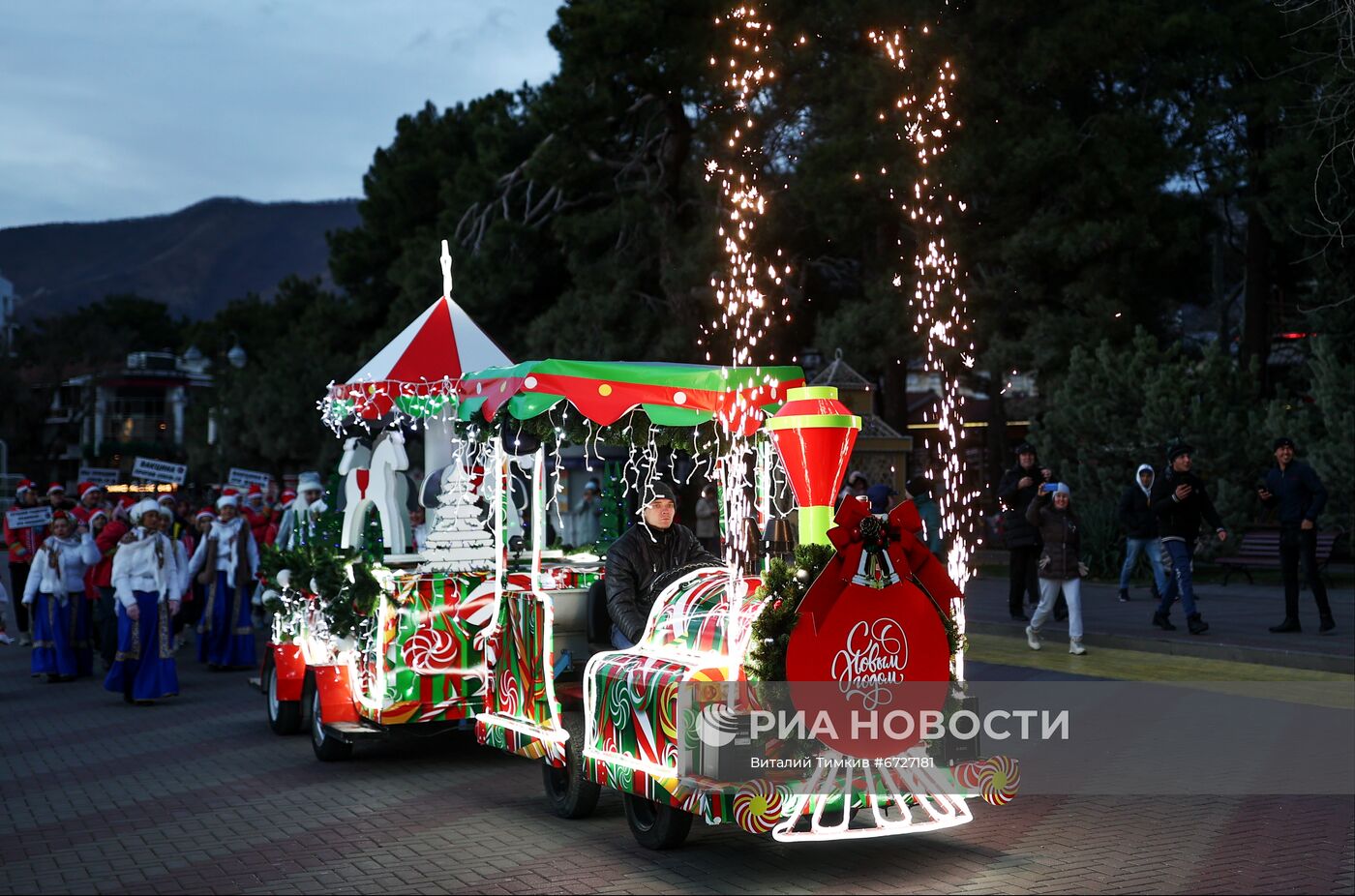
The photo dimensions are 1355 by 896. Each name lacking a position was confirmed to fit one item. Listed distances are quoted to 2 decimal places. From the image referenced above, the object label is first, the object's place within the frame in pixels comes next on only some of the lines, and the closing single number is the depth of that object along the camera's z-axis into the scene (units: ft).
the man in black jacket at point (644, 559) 29.07
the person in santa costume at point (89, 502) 65.10
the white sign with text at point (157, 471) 97.71
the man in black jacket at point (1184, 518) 52.65
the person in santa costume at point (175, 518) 59.85
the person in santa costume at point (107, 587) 52.70
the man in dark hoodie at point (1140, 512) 60.80
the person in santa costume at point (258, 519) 63.00
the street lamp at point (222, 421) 198.49
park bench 74.13
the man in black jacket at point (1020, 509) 58.54
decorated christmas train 23.43
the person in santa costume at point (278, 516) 62.44
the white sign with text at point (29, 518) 62.64
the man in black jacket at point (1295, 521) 51.72
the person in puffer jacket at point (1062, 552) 49.96
